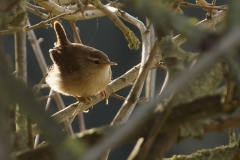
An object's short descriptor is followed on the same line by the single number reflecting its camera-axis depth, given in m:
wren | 5.98
